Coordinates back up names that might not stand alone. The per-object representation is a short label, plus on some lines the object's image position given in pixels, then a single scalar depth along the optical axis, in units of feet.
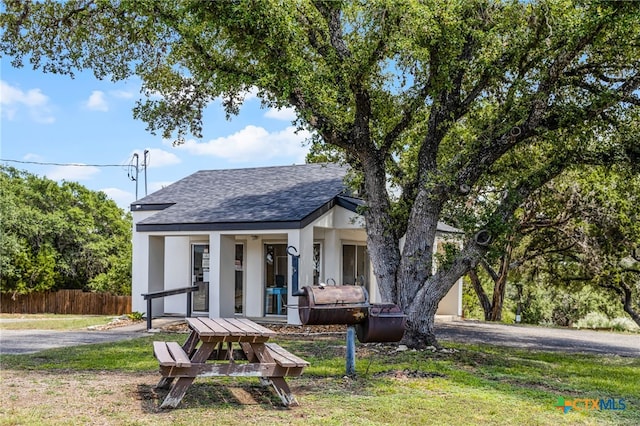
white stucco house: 56.03
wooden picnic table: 21.62
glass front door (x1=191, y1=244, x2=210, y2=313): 62.24
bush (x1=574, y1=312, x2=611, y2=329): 94.37
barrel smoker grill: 25.77
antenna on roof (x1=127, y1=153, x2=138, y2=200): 106.22
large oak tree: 35.70
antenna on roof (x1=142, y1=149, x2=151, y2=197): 105.50
